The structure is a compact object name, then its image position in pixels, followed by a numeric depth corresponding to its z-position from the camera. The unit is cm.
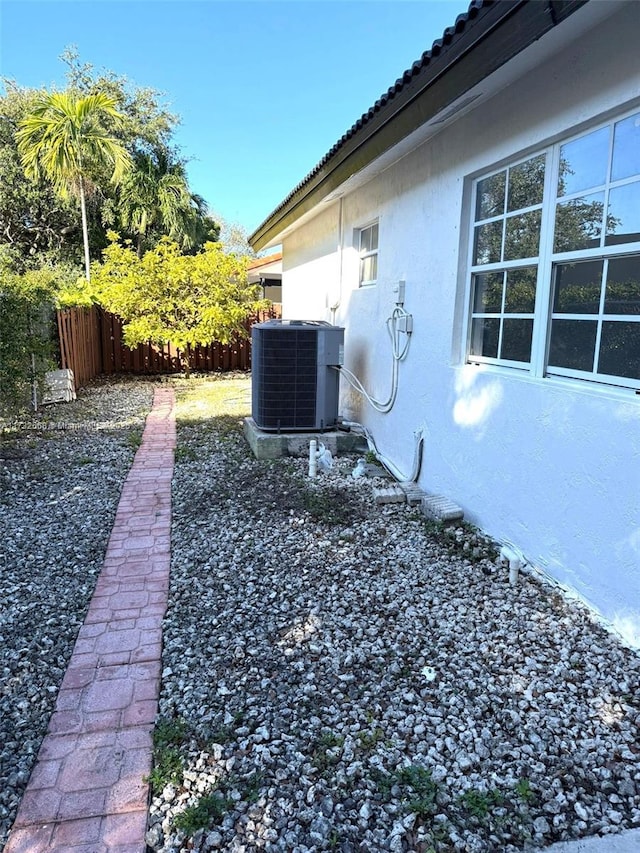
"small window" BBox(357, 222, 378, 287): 702
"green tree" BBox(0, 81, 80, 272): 2061
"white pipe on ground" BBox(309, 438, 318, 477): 596
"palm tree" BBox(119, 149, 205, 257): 1992
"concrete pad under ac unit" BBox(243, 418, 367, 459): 660
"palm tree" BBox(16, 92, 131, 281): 1442
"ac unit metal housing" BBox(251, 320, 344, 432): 657
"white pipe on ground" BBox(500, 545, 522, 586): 362
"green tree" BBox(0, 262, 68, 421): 745
